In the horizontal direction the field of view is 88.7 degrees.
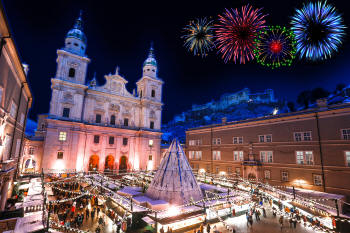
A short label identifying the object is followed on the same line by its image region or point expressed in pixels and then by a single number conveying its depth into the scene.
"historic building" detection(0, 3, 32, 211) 10.03
